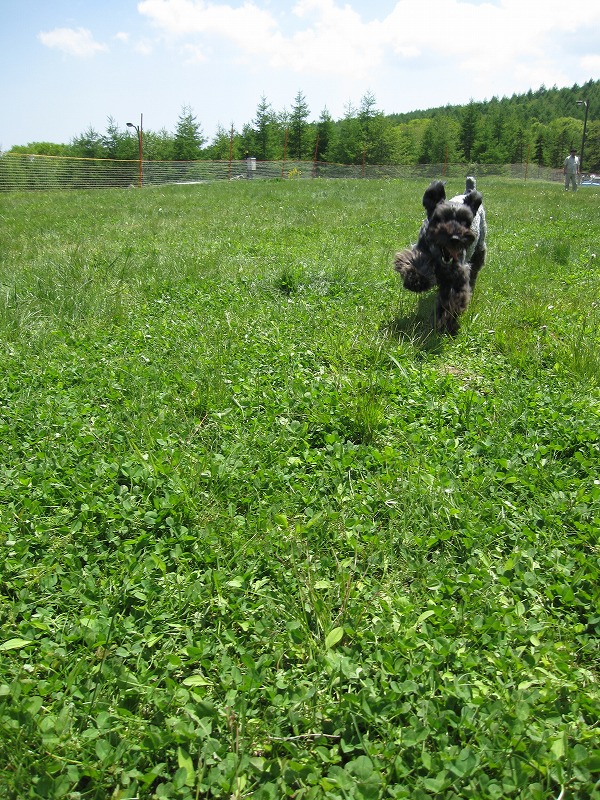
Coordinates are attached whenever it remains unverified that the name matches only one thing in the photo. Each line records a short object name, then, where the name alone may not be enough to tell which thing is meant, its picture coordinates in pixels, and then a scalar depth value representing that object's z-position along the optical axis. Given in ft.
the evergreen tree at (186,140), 186.39
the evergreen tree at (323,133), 198.90
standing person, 80.02
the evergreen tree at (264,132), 186.09
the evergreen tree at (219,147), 200.26
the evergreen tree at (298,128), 190.49
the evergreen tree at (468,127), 227.40
